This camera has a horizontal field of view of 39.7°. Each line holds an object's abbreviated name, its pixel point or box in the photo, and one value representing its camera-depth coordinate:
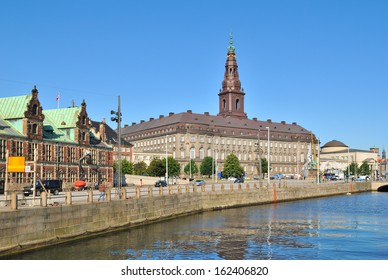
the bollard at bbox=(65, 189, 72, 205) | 38.09
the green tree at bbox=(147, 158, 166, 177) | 134.62
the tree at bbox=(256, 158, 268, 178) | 193.64
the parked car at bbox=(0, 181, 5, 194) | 62.79
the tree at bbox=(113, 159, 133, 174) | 135.90
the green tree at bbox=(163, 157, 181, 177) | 139.62
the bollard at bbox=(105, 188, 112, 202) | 44.24
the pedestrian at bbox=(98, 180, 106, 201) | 44.37
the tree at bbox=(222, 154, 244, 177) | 169.88
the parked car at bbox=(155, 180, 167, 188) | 98.06
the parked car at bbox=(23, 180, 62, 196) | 60.75
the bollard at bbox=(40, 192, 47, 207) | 35.25
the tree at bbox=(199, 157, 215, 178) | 173.00
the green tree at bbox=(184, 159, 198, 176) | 173.90
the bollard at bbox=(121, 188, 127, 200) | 47.12
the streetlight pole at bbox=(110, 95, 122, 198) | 48.34
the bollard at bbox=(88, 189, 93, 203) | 41.12
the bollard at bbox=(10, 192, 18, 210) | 32.00
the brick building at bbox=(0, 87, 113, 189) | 74.12
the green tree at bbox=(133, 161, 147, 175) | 148.25
